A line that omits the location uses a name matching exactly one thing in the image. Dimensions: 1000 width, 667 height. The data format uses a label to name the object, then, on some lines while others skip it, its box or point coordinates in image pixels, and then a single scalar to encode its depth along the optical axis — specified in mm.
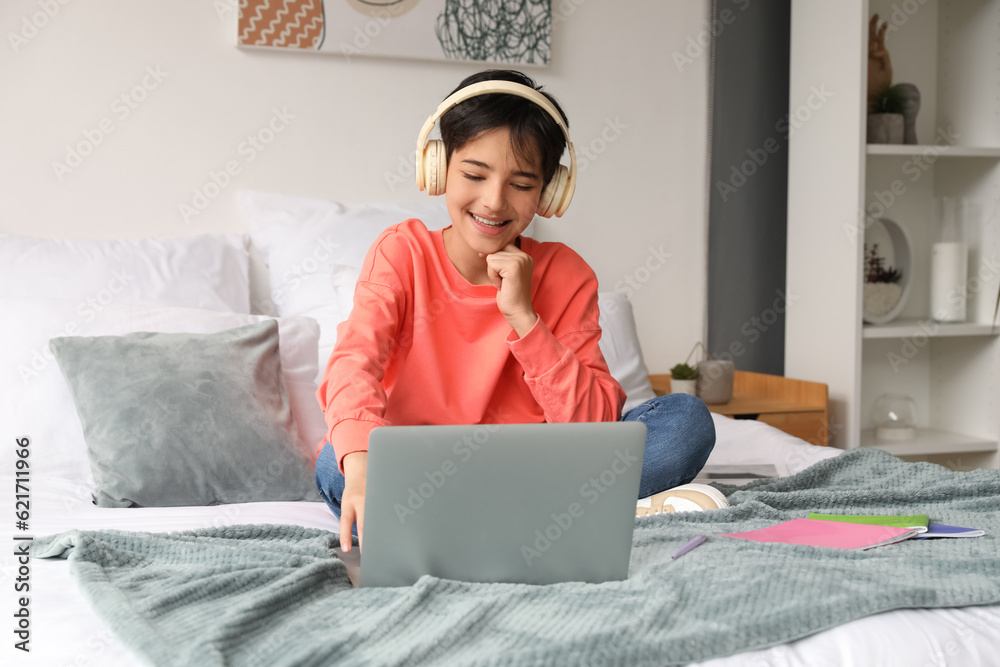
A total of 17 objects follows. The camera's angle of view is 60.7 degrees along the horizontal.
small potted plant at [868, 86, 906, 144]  2432
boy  1232
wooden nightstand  2293
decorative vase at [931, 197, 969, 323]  2496
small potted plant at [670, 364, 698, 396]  2293
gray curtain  2576
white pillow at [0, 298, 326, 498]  1470
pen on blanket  958
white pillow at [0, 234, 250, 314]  1822
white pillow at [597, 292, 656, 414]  2121
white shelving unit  2365
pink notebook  1025
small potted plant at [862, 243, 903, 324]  2457
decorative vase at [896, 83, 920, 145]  2455
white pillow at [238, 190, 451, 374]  2006
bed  785
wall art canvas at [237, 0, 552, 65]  2178
